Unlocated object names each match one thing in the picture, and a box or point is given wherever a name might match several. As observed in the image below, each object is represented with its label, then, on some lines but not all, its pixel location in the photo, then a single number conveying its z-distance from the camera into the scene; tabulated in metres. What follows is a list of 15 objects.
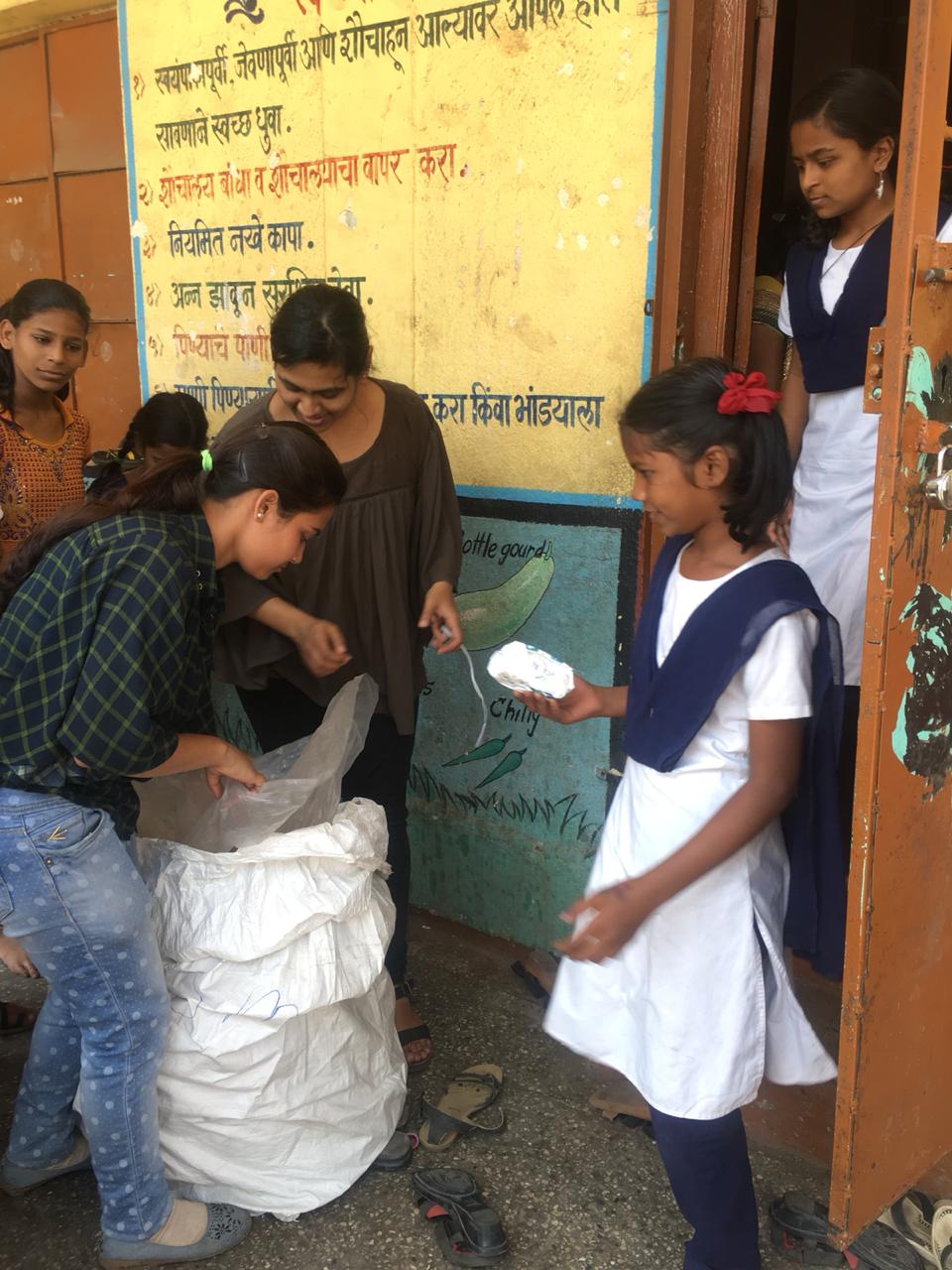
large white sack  2.03
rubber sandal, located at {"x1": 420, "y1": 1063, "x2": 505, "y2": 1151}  2.38
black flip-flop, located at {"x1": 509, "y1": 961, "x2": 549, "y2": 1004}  2.89
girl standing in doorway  2.22
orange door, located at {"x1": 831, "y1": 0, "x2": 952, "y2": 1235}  1.51
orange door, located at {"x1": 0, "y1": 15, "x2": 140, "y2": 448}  4.00
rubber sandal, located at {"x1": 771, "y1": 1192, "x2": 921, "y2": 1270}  2.01
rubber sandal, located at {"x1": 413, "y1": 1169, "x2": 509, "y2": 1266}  2.04
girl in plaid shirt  1.75
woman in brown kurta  2.23
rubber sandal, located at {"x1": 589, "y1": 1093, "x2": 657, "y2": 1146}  2.39
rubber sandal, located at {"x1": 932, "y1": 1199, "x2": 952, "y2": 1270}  2.01
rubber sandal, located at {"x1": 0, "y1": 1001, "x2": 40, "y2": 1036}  2.79
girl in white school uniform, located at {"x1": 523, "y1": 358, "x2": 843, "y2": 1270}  1.60
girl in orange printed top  2.84
